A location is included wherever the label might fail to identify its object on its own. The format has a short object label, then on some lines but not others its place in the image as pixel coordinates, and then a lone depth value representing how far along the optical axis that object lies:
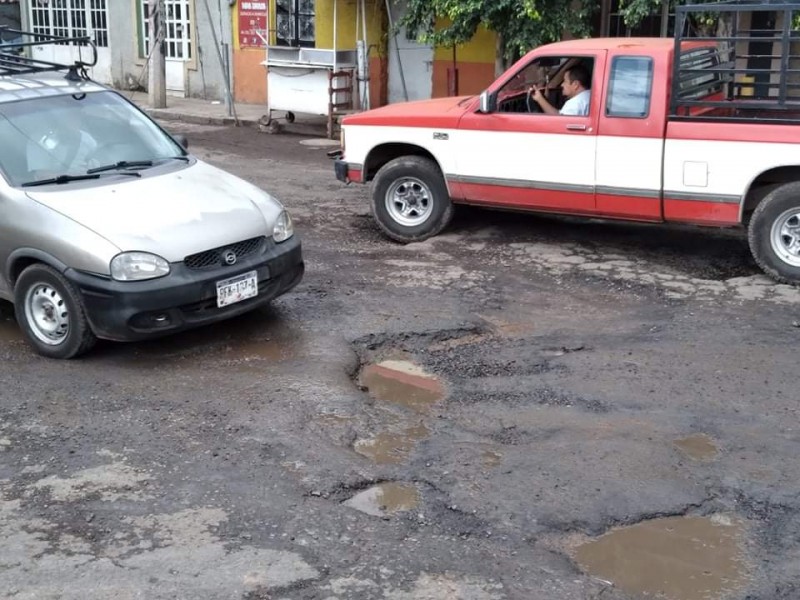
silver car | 6.33
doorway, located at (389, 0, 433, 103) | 17.92
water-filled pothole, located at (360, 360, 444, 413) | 6.15
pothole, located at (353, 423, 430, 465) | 5.36
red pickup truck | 8.09
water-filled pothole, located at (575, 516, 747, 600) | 4.21
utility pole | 18.48
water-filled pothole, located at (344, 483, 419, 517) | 4.81
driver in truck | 8.70
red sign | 19.52
